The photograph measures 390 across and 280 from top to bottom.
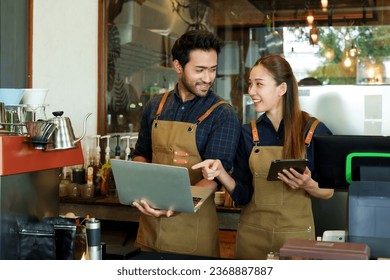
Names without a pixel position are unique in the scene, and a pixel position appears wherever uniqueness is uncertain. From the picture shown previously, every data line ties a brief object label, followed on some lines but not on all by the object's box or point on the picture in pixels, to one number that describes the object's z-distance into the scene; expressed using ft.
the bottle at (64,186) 13.38
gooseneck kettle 7.26
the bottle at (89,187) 13.21
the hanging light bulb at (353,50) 16.83
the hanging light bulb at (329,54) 17.08
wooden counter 11.97
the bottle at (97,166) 13.57
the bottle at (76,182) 13.34
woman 8.95
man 9.23
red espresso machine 6.63
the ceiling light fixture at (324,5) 16.65
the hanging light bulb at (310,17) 16.93
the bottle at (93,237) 6.90
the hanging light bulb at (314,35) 16.98
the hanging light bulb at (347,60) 16.90
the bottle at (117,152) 13.99
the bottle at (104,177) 13.48
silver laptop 7.21
